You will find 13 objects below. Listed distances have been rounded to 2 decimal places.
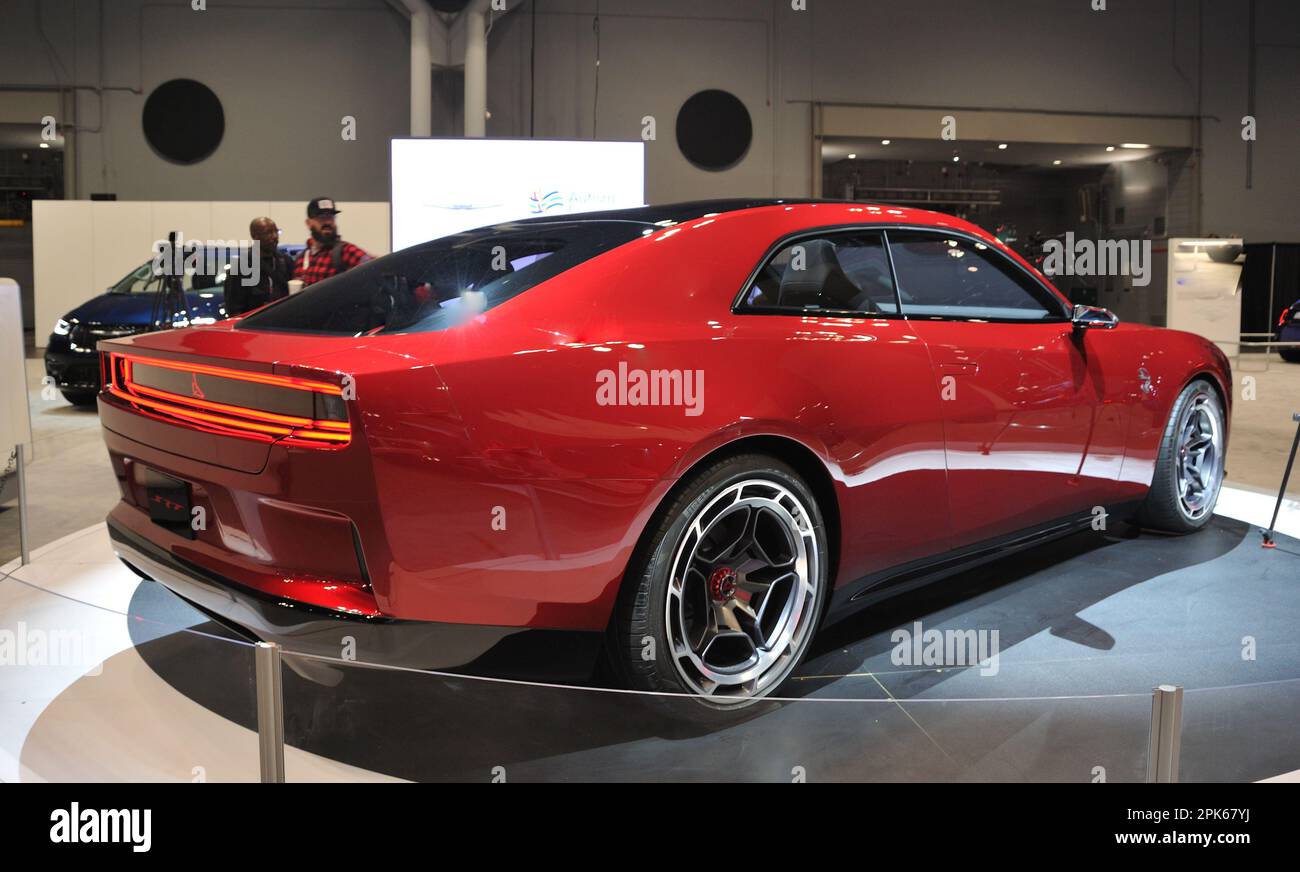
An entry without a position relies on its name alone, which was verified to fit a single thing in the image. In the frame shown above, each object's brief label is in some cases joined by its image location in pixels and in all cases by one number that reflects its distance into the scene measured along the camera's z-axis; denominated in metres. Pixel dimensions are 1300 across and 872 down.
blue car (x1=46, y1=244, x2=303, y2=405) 7.90
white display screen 10.03
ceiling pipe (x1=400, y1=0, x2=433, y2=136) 12.09
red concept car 1.87
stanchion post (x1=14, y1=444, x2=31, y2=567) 3.19
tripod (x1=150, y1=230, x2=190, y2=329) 8.05
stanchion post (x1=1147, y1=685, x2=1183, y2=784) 1.53
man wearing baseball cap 5.40
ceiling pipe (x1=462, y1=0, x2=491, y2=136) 12.15
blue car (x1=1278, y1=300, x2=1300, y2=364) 11.95
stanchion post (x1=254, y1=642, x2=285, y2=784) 1.57
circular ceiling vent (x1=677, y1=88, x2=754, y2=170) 13.72
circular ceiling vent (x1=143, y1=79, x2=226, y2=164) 13.19
